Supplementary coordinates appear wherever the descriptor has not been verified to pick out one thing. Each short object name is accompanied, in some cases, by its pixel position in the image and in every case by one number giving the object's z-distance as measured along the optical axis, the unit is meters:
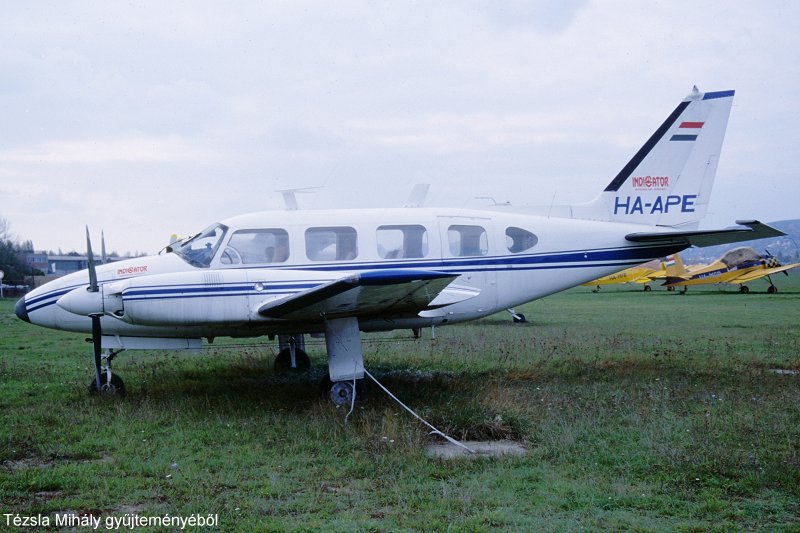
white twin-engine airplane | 8.44
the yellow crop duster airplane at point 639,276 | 42.53
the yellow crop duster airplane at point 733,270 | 39.25
